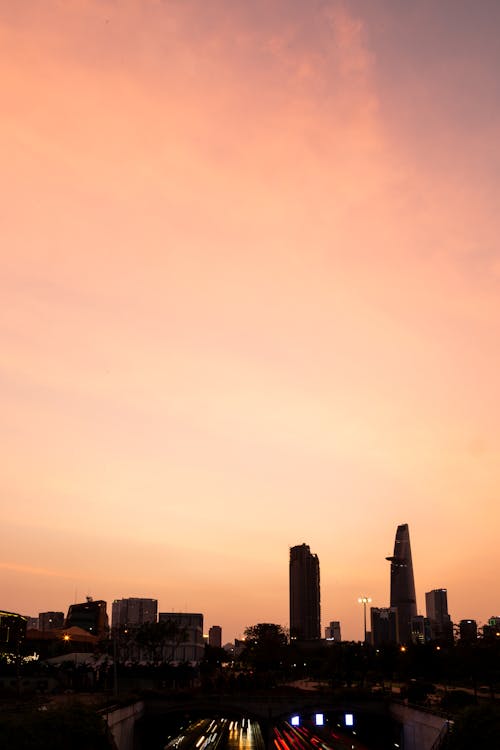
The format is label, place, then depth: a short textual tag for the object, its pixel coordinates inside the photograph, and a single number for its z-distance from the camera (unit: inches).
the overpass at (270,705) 3516.2
